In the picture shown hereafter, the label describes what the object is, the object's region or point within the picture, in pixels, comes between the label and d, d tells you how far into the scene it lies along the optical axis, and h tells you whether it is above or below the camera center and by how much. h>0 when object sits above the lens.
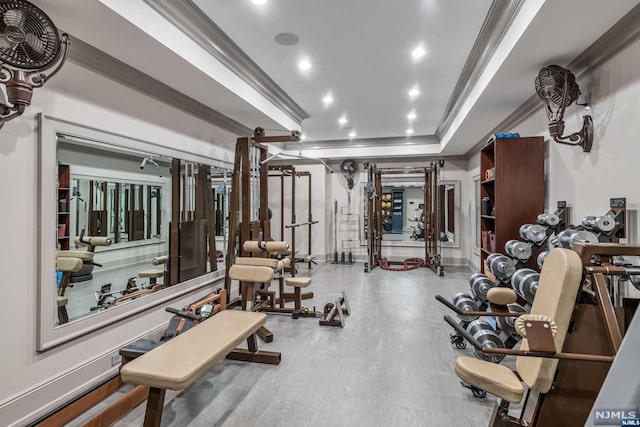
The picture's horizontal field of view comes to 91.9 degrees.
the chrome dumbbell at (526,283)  2.40 -0.55
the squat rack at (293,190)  6.60 +0.60
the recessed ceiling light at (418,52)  3.31 +1.78
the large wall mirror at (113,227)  2.25 -0.11
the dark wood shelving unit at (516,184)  3.42 +0.34
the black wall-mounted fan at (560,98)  2.58 +1.00
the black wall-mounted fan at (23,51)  1.76 +0.99
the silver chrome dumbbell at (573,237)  2.09 -0.16
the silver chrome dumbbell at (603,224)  2.11 -0.06
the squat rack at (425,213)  7.03 +0.05
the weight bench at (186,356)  1.73 -0.88
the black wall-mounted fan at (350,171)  8.09 +1.18
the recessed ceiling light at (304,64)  3.60 +1.80
